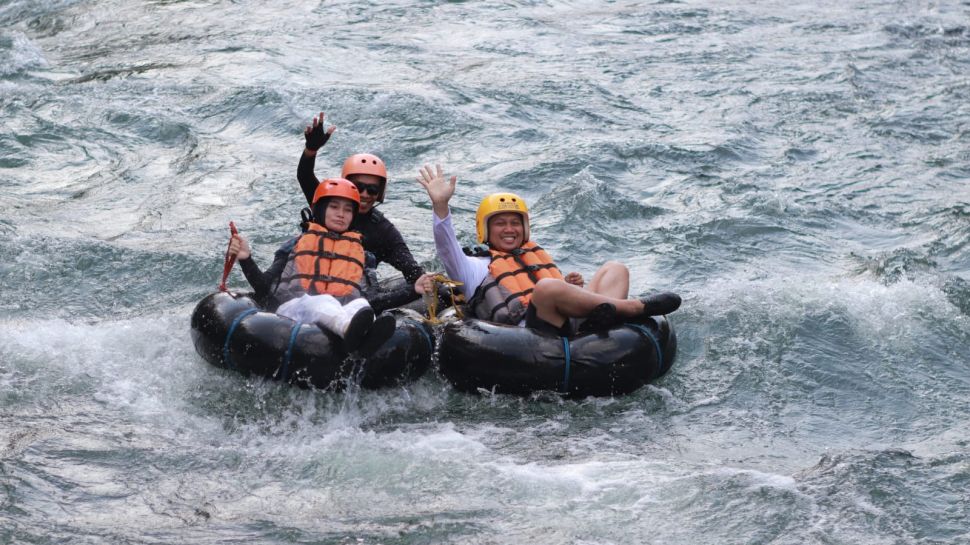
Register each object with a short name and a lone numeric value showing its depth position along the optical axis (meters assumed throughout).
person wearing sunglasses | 17.33
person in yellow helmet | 14.73
